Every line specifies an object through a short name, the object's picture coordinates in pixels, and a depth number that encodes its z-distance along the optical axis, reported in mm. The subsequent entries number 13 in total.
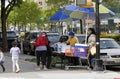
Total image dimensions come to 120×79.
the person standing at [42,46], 18312
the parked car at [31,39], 28484
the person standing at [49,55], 18828
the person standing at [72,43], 18422
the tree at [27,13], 72750
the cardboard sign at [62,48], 17941
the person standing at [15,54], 17031
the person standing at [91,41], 17375
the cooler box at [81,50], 17425
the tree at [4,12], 33812
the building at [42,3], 129375
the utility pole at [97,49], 16828
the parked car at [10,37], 36369
